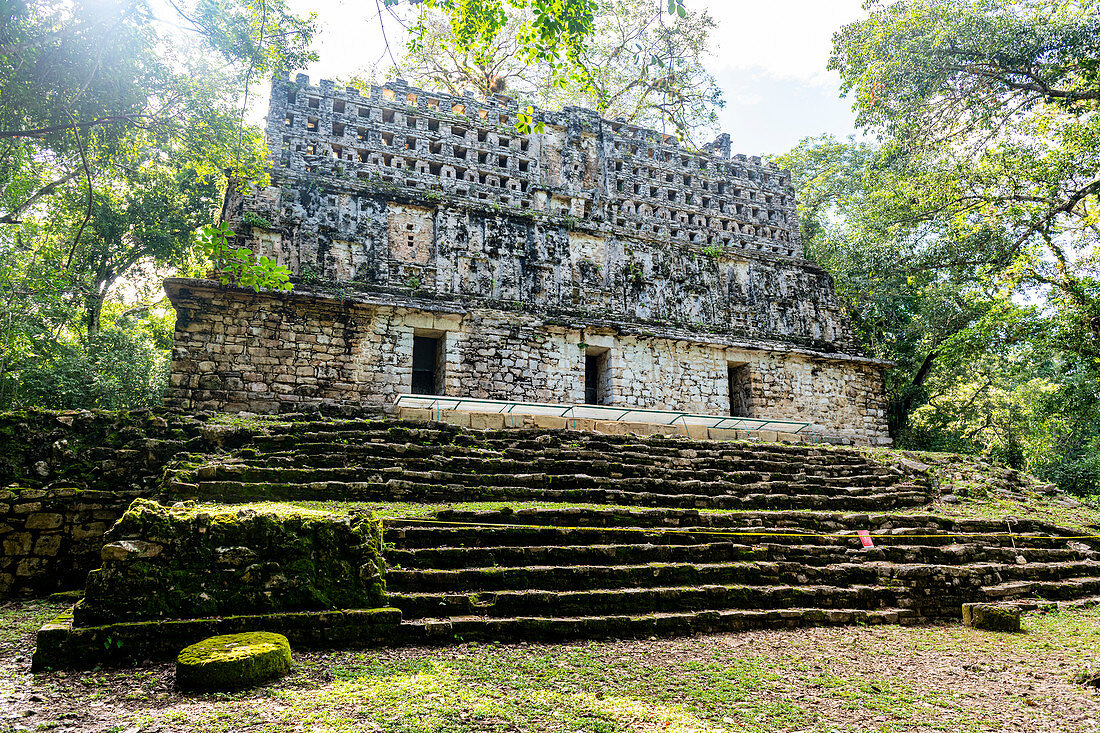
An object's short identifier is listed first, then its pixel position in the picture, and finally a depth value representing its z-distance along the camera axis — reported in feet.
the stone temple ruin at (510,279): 38.83
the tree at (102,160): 24.47
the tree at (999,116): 39.17
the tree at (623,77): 64.75
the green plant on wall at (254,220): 39.68
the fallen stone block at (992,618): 19.07
